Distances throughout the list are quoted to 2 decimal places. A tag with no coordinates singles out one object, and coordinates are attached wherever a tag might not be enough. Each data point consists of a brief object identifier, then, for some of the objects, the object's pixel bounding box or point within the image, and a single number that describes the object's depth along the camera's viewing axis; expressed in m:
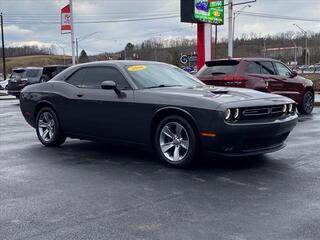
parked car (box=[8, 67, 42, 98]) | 18.78
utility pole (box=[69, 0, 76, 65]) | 23.56
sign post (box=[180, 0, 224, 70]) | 19.93
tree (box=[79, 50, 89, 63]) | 81.28
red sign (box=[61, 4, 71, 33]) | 24.10
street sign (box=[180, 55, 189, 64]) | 24.41
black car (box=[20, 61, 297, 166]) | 4.69
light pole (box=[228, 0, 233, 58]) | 23.76
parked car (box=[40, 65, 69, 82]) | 18.34
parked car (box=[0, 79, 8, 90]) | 31.24
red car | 9.06
